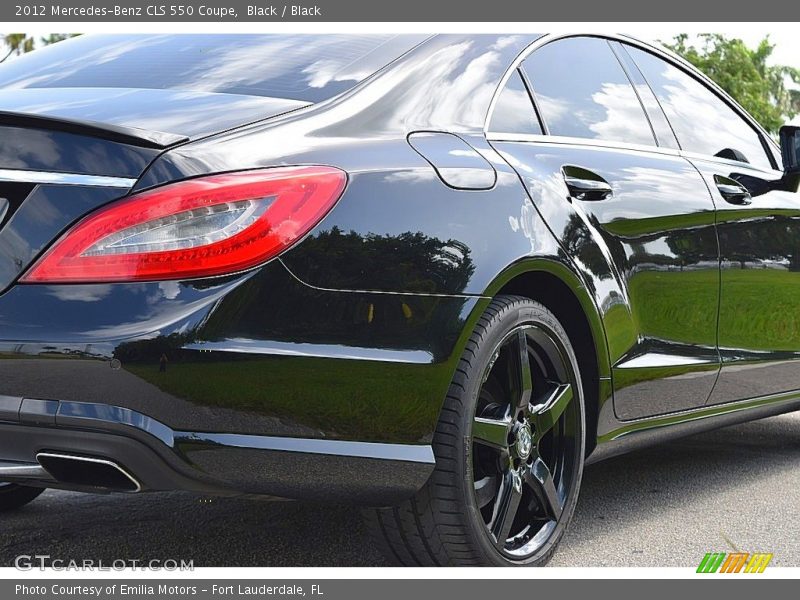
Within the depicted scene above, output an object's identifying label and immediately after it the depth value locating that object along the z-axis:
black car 2.39
